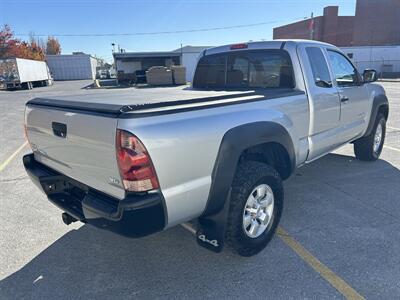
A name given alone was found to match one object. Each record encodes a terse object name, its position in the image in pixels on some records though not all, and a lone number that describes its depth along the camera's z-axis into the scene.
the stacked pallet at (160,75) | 31.62
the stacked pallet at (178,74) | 31.15
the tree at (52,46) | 90.44
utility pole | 46.69
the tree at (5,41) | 54.28
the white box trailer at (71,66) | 57.50
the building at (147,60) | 38.65
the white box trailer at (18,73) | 33.76
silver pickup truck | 2.25
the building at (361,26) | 45.28
